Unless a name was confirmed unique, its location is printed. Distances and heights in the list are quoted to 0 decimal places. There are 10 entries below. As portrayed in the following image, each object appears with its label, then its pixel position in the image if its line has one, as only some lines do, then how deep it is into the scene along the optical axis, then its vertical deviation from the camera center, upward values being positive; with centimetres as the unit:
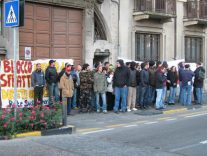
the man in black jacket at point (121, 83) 1480 -16
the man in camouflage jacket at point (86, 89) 1471 -38
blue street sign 1038 +172
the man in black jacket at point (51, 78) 1419 +3
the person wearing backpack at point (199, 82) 1783 -15
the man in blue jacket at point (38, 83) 1368 -14
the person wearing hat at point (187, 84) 1736 -24
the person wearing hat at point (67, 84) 1361 -18
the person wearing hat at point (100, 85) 1463 -23
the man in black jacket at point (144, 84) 1559 -21
